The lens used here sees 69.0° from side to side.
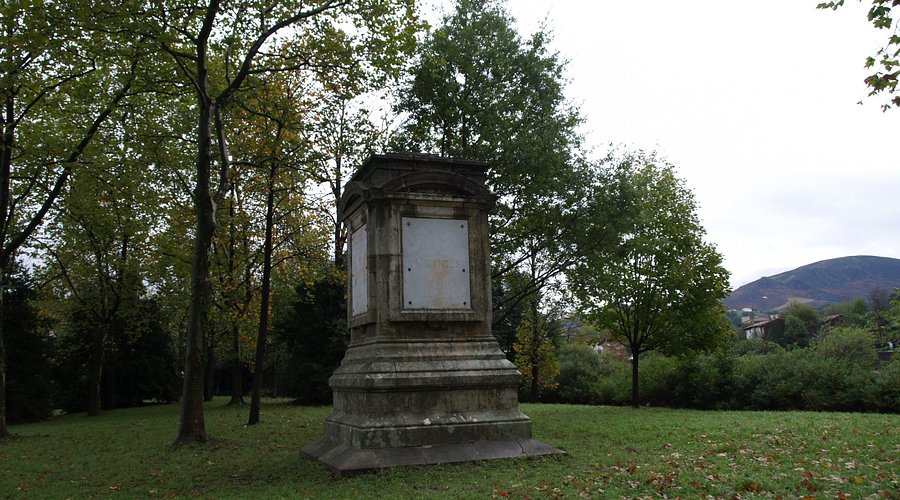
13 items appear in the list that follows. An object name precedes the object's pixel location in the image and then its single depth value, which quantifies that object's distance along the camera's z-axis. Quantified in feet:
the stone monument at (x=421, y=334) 30.71
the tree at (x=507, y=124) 59.06
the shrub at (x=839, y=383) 60.75
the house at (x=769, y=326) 273.95
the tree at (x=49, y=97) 40.81
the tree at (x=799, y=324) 250.16
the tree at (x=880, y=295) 312.17
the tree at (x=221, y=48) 43.04
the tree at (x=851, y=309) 262.47
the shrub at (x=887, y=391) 58.34
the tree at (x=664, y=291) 72.59
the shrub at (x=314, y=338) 87.56
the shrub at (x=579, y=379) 95.71
